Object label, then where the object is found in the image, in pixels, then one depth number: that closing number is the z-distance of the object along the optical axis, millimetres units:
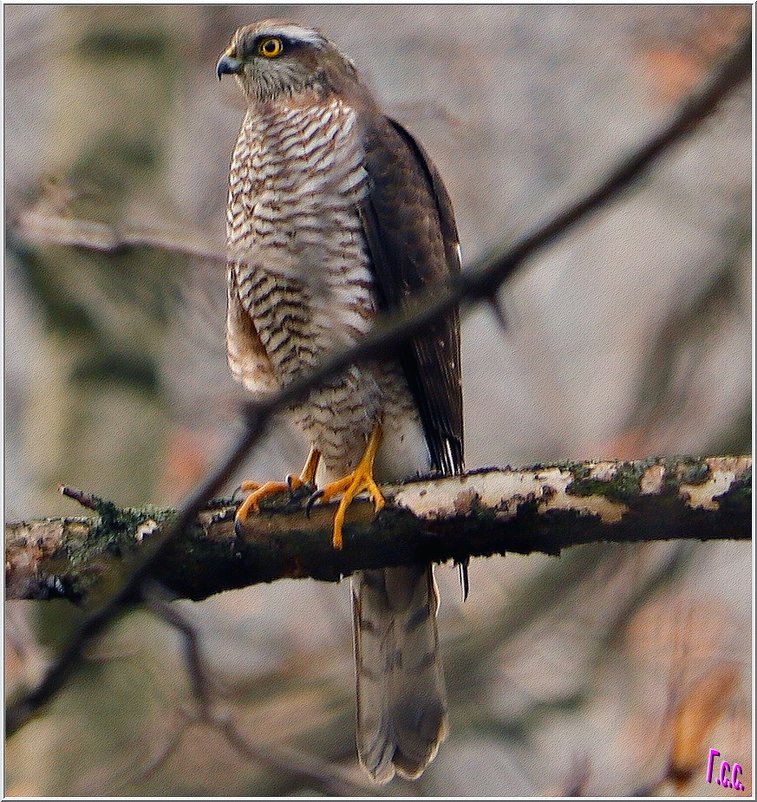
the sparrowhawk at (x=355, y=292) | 7493
